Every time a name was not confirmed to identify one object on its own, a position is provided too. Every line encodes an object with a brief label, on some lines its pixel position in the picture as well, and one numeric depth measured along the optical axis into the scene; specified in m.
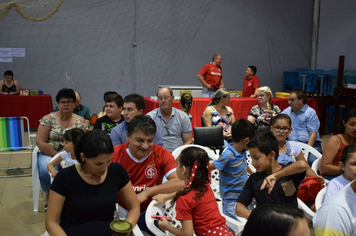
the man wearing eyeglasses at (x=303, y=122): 5.34
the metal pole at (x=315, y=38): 12.75
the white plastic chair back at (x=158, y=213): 2.62
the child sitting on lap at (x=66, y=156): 3.82
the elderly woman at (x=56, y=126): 4.49
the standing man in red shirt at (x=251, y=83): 10.25
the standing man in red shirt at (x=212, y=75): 9.88
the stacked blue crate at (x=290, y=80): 12.00
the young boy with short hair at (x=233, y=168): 3.13
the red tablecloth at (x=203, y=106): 7.98
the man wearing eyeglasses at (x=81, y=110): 6.09
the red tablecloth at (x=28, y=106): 9.08
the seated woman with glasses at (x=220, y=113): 5.80
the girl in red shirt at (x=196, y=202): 2.39
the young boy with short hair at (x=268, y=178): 2.56
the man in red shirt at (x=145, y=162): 2.87
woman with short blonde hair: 6.14
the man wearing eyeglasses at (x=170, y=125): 4.79
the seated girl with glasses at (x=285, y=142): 3.74
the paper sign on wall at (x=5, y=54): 10.16
